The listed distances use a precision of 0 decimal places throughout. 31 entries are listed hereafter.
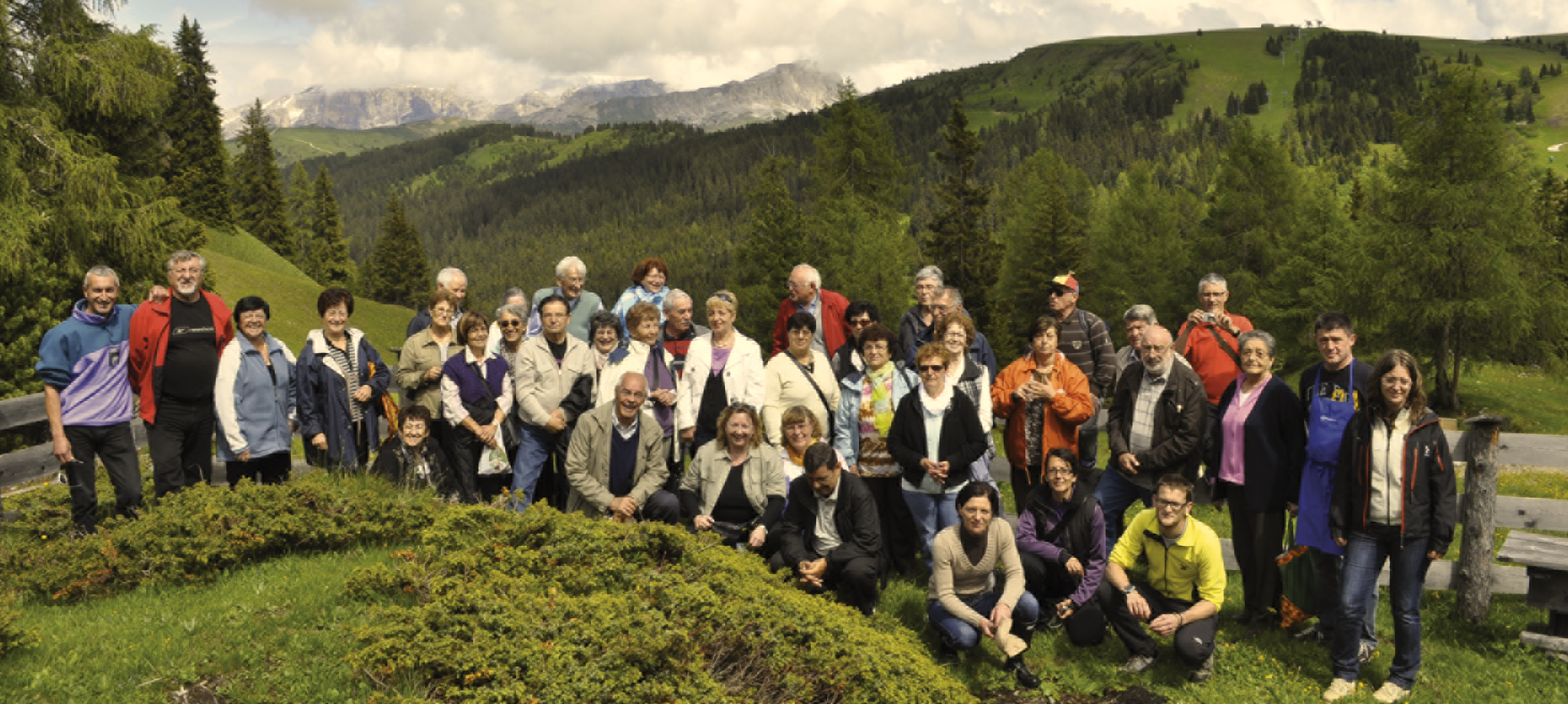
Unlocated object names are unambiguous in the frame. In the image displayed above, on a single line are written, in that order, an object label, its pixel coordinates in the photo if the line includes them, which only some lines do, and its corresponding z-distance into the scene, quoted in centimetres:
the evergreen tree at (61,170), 1627
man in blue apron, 583
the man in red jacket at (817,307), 823
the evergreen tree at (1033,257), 4394
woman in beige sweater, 604
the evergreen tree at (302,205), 6688
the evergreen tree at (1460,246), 2920
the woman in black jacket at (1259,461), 613
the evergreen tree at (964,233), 4303
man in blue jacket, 675
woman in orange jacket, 694
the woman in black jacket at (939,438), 678
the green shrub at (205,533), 612
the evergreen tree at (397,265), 6744
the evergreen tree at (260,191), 5875
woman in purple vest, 783
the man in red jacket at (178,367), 709
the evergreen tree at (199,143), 4534
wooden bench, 564
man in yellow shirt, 582
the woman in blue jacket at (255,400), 739
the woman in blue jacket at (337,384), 795
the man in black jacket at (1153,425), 646
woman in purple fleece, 624
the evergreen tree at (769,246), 4100
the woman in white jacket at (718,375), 764
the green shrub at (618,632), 446
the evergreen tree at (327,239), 6588
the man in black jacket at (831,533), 654
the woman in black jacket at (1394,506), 534
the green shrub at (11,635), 468
